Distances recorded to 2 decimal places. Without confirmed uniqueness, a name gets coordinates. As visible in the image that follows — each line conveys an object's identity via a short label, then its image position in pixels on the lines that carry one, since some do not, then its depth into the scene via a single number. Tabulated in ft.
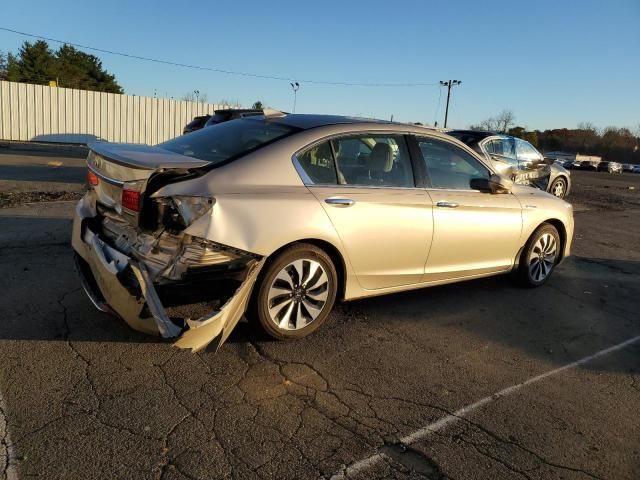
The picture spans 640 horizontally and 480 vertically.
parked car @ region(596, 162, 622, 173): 189.06
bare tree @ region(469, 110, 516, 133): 274.52
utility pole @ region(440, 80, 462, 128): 196.85
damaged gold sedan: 10.64
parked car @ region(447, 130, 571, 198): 39.60
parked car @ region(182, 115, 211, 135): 46.82
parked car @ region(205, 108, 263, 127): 40.75
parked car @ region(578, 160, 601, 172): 192.34
